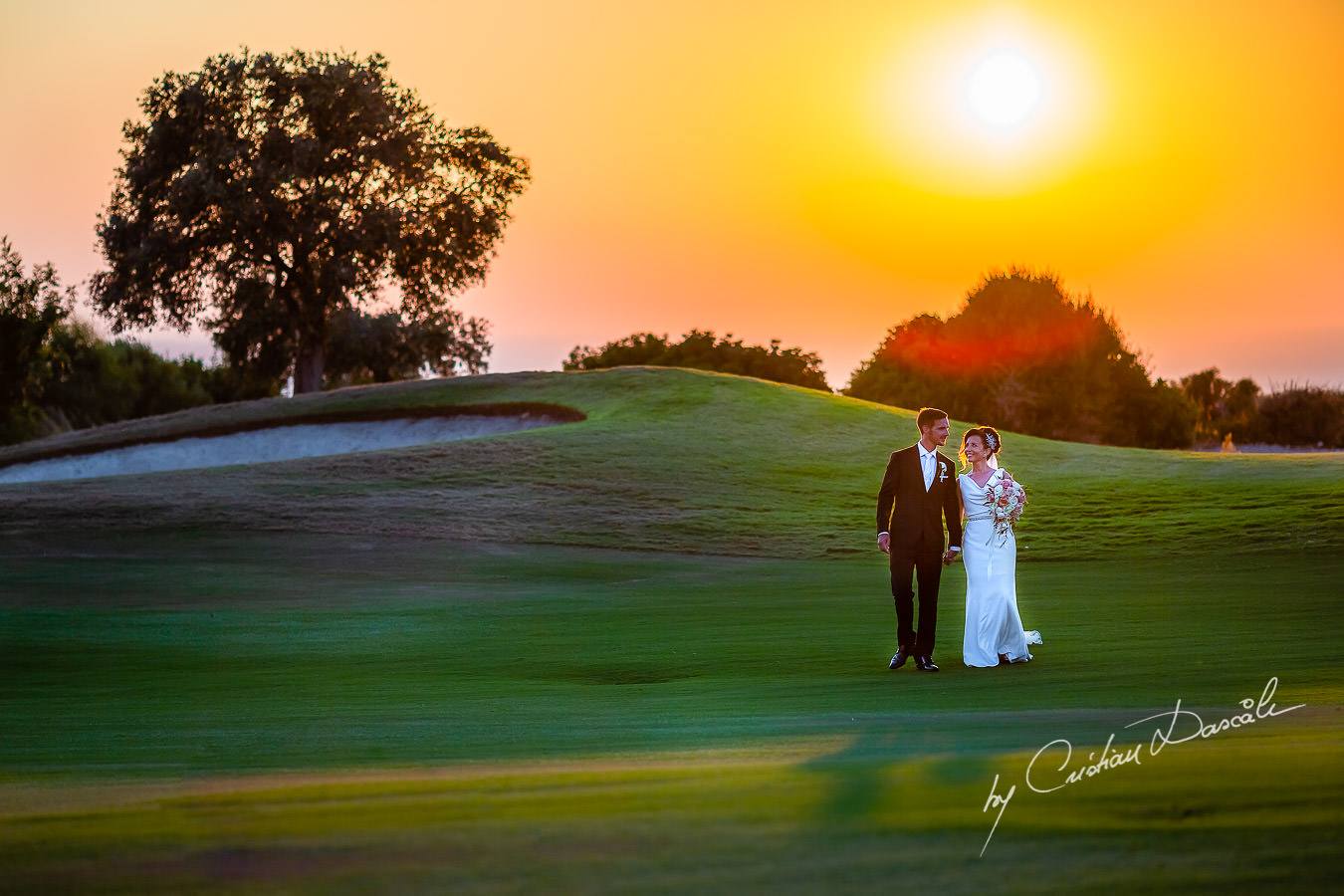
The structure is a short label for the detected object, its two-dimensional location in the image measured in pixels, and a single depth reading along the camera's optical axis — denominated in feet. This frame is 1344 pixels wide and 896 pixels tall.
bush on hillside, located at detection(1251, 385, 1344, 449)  315.78
